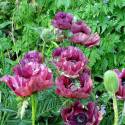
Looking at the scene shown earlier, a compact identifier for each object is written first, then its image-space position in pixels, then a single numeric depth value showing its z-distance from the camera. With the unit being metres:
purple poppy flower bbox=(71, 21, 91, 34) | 1.56
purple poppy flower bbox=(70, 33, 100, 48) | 1.53
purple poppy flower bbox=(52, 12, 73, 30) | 1.55
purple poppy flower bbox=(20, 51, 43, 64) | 1.37
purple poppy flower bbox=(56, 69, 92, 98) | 1.25
